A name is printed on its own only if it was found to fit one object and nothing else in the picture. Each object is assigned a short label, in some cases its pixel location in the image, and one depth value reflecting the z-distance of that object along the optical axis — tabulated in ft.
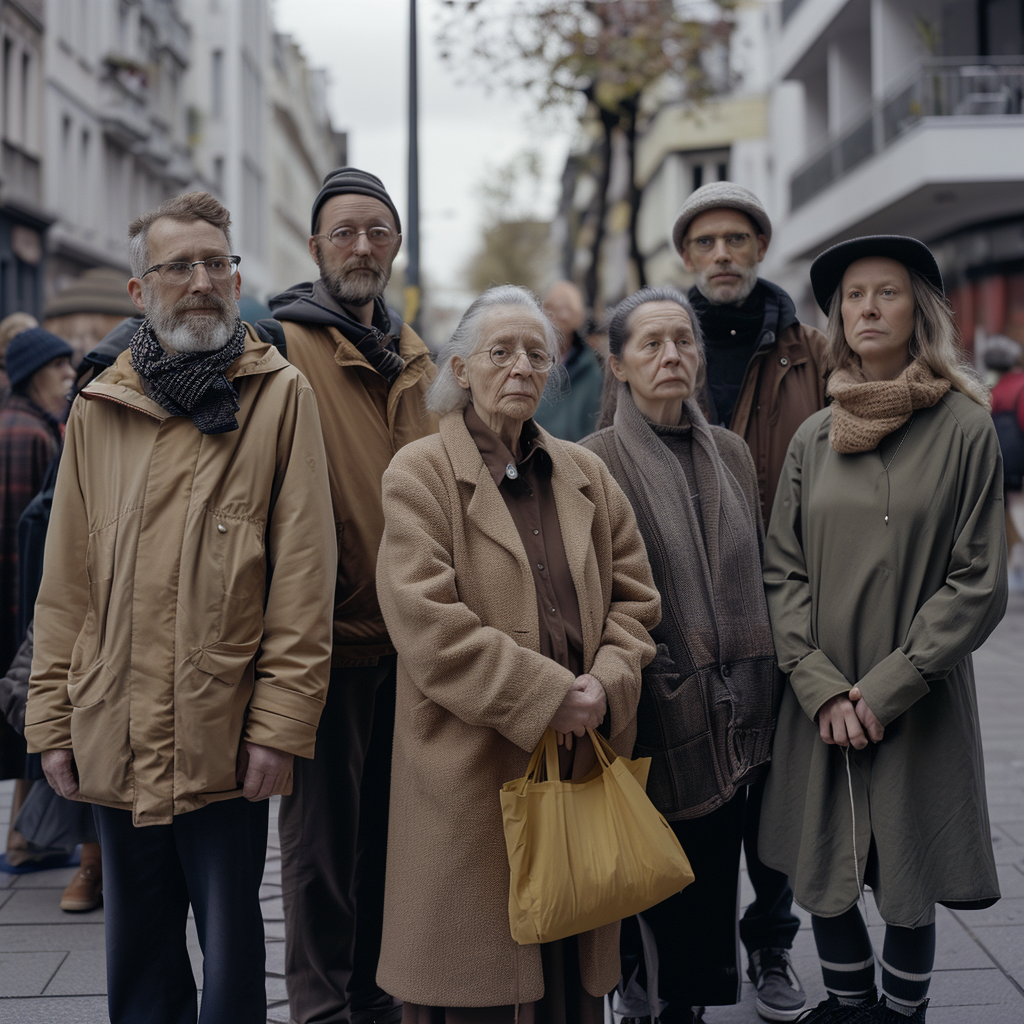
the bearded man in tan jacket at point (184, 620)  9.64
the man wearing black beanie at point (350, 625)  11.64
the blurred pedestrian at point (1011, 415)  36.47
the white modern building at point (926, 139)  59.77
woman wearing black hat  10.69
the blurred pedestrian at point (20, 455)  16.85
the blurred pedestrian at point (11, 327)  21.15
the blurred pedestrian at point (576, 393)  22.57
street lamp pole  39.09
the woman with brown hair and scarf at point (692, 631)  11.17
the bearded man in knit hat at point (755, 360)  13.28
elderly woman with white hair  9.59
